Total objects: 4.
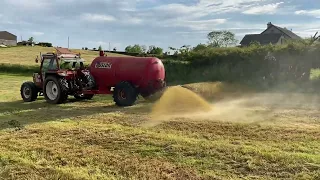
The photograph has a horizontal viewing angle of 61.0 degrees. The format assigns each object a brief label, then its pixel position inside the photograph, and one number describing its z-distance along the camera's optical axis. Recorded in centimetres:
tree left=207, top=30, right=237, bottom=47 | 4281
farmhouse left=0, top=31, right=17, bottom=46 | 7528
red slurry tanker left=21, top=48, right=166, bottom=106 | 868
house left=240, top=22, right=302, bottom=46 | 3923
